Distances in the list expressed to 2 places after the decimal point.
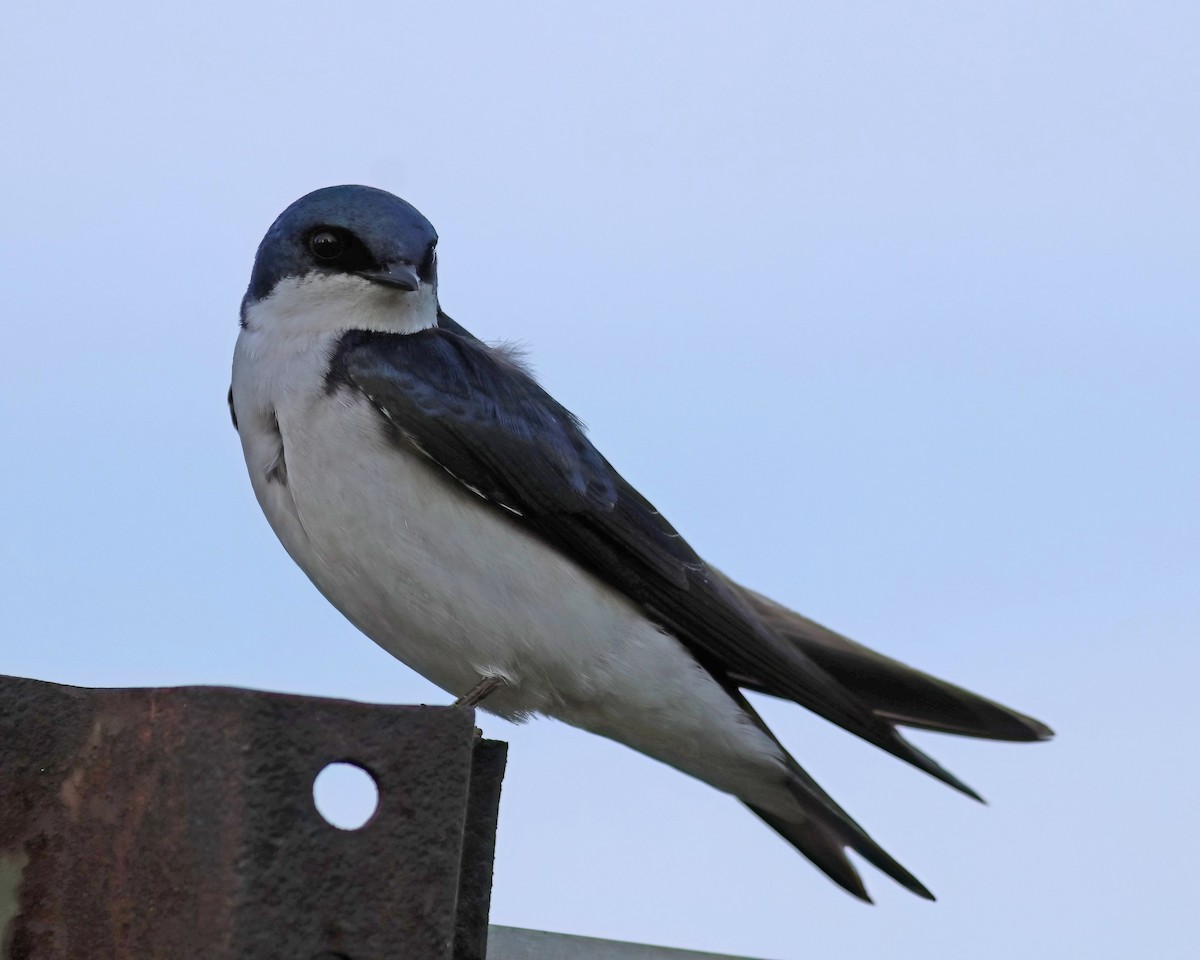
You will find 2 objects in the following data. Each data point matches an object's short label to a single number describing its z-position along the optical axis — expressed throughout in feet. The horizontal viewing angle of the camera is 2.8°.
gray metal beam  11.85
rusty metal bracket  10.40
